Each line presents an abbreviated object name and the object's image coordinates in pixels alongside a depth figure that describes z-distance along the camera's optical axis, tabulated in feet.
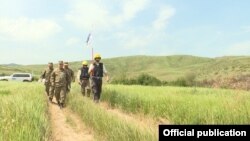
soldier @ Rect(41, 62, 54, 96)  26.43
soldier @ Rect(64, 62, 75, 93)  25.90
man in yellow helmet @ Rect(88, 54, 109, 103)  21.30
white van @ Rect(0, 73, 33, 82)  67.62
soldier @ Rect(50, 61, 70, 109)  23.37
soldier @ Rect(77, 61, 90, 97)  26.45
